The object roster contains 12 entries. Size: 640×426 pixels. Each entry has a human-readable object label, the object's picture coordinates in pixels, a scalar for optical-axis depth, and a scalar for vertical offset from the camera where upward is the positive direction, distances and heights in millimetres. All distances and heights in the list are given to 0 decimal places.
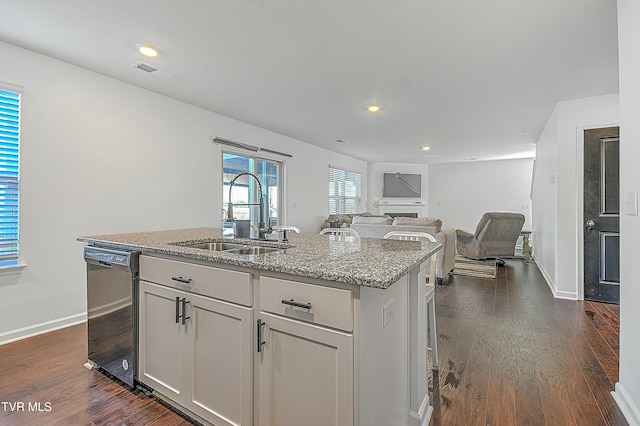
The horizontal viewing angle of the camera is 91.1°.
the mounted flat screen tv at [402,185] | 8961 +844
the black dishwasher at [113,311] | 1813 -600
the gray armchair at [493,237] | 5633 -412
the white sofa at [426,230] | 4230 -232
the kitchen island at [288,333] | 1110 -506
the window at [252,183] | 4617 +493
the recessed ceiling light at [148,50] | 2485 +1322
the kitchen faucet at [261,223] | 2043 -62
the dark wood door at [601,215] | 3432 +7
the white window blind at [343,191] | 7145 +563
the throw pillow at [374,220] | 4849 -93
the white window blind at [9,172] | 2504 +320
